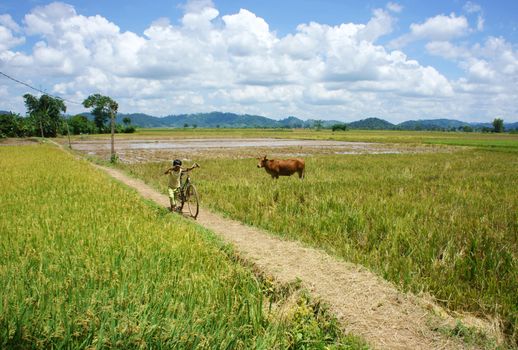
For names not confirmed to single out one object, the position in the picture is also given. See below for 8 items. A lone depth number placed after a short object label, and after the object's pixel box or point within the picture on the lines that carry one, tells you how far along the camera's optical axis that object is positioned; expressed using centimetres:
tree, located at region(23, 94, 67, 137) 7444
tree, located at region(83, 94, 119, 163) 9369
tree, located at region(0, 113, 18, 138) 6462
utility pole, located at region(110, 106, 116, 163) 2166
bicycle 891
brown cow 1493
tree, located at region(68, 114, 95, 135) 8288
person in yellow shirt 905
